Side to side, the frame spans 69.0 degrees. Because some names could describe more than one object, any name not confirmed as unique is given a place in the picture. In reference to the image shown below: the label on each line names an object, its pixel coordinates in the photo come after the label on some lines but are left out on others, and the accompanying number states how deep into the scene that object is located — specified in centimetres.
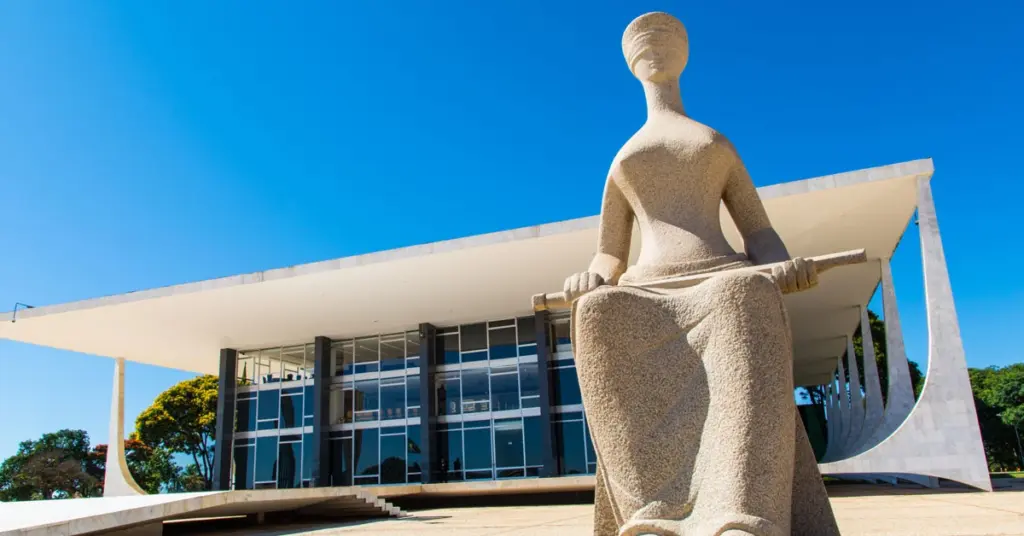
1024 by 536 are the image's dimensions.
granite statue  313
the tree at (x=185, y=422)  3472
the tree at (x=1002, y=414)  3703
